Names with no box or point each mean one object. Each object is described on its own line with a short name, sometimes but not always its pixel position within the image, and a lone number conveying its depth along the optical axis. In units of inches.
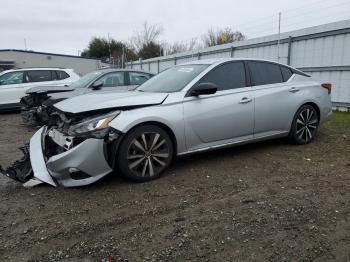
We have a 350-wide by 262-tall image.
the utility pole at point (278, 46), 438.1
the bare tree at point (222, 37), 1576.0
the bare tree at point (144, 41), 2046.0
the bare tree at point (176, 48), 1913.8
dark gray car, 304.4
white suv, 458.3
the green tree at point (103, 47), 2112.0
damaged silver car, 150.0
